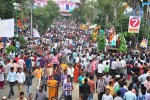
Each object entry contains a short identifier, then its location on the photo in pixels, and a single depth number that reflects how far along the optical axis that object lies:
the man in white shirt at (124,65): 21.06
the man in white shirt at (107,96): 12.48
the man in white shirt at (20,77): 16.20
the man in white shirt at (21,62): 20.23
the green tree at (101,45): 30.67
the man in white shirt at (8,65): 18.92
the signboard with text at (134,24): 26.75
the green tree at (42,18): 52.06
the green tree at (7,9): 37.53
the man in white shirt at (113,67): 20.91
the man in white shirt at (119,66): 21.05
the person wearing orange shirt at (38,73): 17.27
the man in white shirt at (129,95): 12.75
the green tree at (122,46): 29.62
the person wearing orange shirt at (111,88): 13.62
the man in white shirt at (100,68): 19.94
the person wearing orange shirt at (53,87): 14.89
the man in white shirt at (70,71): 19.23
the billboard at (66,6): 139.00
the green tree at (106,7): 48.75
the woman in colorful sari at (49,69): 18.49
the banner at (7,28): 18.19
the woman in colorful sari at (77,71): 20.62
